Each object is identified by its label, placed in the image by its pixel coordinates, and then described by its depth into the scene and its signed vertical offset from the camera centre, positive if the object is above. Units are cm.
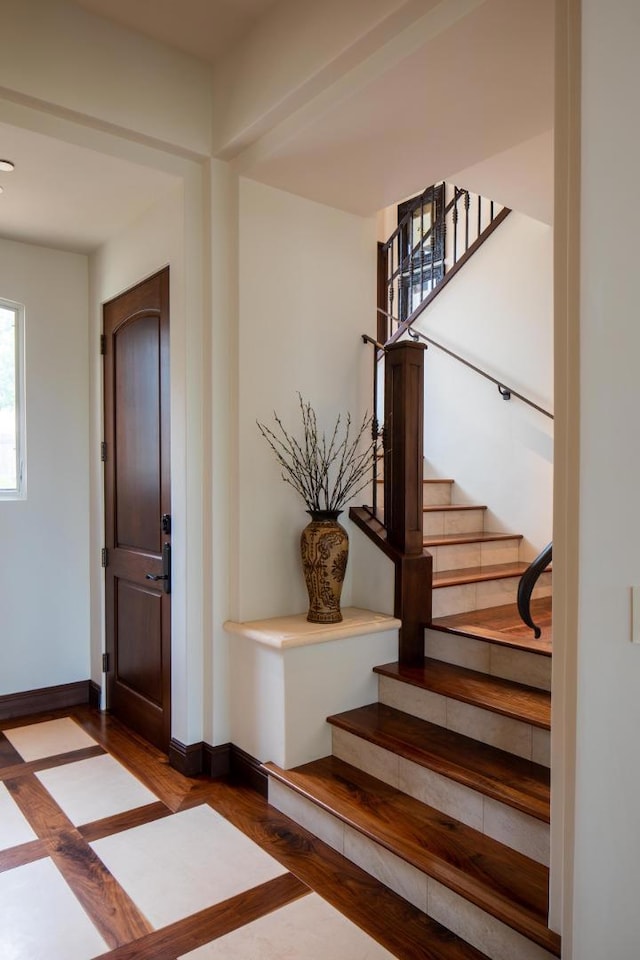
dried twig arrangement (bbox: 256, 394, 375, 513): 303 +2
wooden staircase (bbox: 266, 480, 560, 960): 188 -114
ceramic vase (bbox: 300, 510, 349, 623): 284 -42
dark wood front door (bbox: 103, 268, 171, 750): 316 -22
